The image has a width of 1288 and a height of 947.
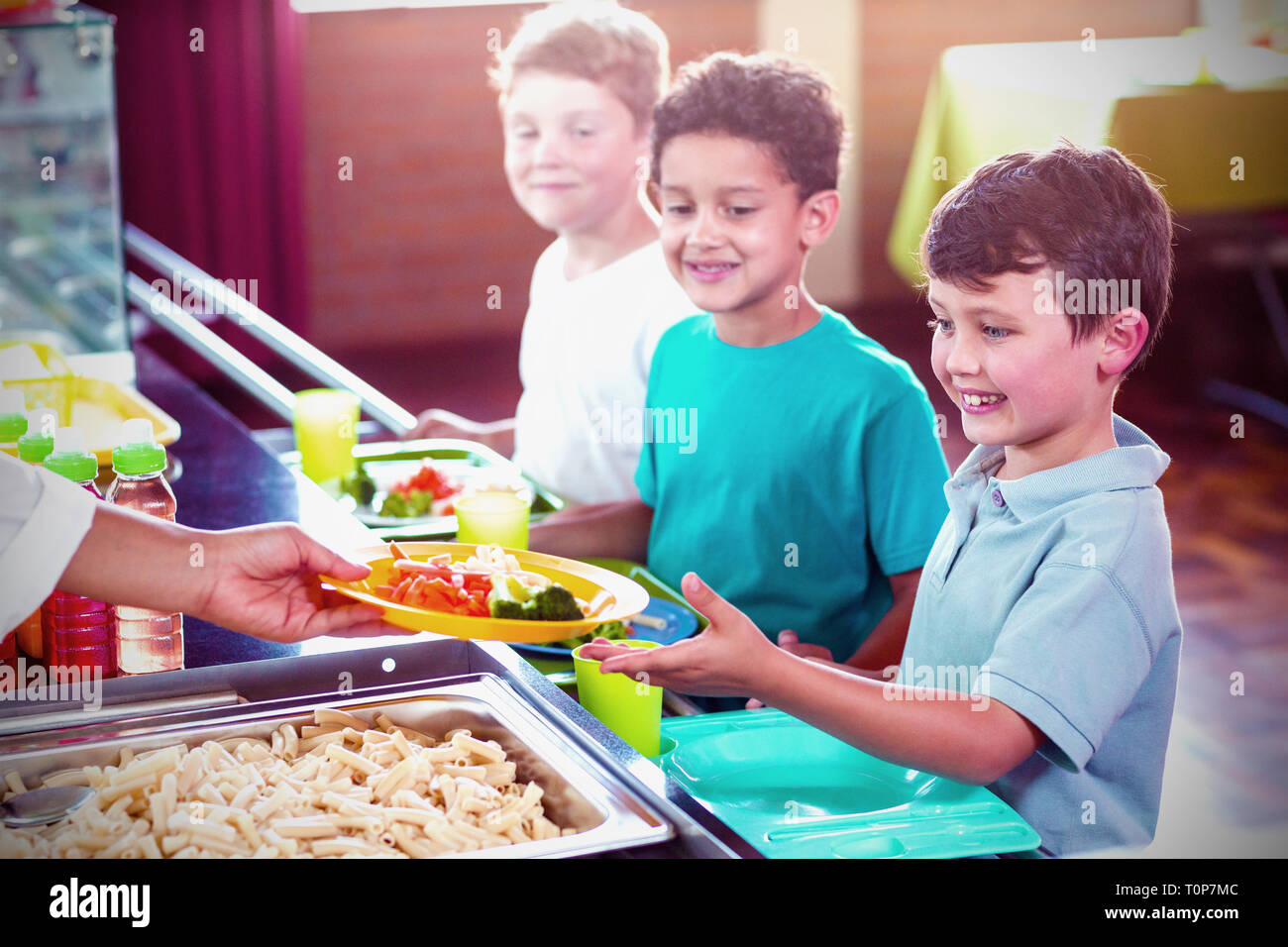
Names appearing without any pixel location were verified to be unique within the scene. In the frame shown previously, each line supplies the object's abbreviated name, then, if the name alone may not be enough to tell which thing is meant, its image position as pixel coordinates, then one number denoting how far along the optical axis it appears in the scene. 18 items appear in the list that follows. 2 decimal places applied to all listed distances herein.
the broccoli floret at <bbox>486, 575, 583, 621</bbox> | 1.16
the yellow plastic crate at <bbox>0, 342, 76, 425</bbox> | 1.91
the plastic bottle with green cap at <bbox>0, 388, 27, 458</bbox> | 1.40
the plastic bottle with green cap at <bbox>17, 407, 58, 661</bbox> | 1.27
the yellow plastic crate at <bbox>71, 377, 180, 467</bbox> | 1.95
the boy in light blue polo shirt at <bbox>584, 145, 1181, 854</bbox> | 1.03
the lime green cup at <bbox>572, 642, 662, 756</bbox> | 1.14
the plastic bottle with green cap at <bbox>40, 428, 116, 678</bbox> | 1.22
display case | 2.58
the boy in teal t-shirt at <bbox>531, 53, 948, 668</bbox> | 1.67
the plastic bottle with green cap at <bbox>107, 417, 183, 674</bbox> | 1.22
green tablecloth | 3.85
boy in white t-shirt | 2.24
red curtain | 4.78
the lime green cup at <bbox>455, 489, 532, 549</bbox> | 1.60
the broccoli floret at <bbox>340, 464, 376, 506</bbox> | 1.97
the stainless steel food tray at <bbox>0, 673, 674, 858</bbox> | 0.95
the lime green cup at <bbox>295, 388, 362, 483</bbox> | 2.04
